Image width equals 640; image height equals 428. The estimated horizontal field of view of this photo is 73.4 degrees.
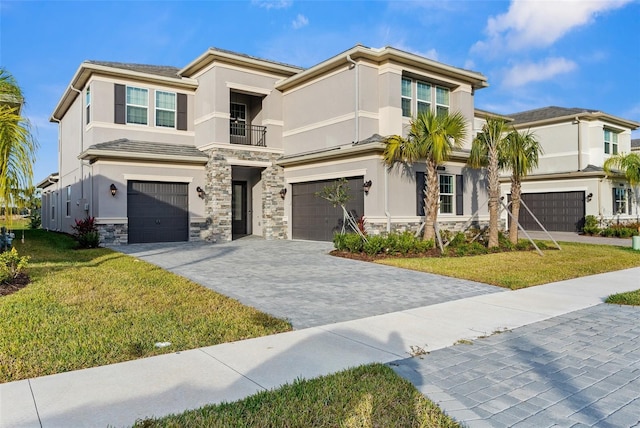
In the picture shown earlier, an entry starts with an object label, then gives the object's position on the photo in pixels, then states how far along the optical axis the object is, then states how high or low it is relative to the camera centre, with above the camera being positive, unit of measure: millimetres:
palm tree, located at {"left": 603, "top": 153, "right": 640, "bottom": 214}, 24439 +2826
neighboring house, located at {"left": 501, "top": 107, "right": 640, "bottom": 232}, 24859 +2487
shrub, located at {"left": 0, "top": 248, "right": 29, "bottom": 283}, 7823 -919
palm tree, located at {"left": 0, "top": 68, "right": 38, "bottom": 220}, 8031 +1278
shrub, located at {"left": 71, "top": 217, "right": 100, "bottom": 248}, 15242 -599
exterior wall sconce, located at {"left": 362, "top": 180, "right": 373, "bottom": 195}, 15672 +1100
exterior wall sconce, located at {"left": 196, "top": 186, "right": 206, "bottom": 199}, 18312 +1055
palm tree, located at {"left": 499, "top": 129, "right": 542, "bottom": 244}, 15367 +2071
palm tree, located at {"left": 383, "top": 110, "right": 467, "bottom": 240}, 14148 +2390
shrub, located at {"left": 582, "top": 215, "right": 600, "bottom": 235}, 23734 -613
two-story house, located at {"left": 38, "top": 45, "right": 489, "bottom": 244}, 16328 +3169
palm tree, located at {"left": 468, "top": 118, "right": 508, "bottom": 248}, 15219 +2051
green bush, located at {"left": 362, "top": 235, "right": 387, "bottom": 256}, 13227 -925
